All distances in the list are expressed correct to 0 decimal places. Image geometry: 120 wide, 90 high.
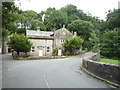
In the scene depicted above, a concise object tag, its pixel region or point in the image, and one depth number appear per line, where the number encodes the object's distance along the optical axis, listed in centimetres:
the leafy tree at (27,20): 5469
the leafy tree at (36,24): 5355
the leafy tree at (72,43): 3318
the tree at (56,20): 5772
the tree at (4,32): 1331
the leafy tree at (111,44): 2726
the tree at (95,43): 3156
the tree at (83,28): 4656
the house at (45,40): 3343
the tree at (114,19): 4089
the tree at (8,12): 1048
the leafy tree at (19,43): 2696
